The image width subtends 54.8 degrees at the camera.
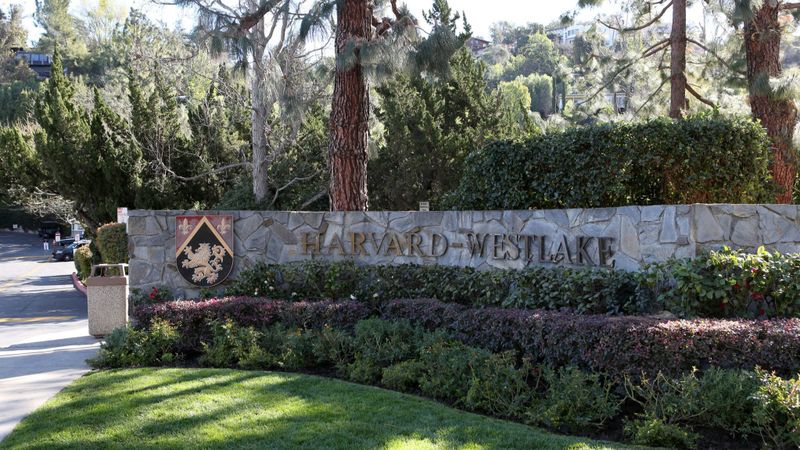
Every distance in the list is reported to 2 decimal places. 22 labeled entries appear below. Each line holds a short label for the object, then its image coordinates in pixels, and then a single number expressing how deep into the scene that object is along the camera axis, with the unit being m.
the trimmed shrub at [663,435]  5.20
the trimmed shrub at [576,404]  5.68
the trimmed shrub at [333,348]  7.83
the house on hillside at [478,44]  144.89
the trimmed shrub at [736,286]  6.60
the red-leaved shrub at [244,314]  8.73
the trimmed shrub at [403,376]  6.96
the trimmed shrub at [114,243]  17.20
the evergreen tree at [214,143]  21.06
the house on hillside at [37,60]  73.94
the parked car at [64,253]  41.25
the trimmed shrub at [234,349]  8.01
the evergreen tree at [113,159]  20.83
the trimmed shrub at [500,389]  6.13
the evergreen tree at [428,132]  16.38
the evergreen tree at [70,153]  21.42
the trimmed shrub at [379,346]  7.39
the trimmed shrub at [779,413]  4.96
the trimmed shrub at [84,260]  22.53
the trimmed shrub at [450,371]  6.59
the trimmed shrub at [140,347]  8.37
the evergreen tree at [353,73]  10.74
